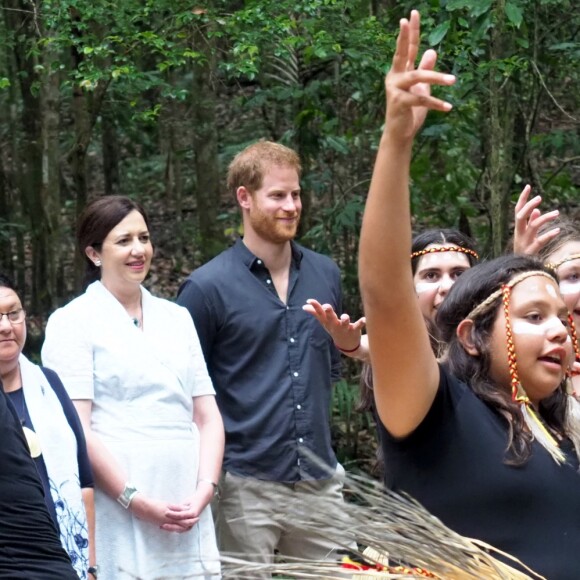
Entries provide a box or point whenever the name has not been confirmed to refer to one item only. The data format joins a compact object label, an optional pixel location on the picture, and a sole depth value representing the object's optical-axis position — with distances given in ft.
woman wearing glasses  19.03
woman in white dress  21.53
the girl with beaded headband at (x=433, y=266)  20.76
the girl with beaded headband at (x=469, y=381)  10.73
